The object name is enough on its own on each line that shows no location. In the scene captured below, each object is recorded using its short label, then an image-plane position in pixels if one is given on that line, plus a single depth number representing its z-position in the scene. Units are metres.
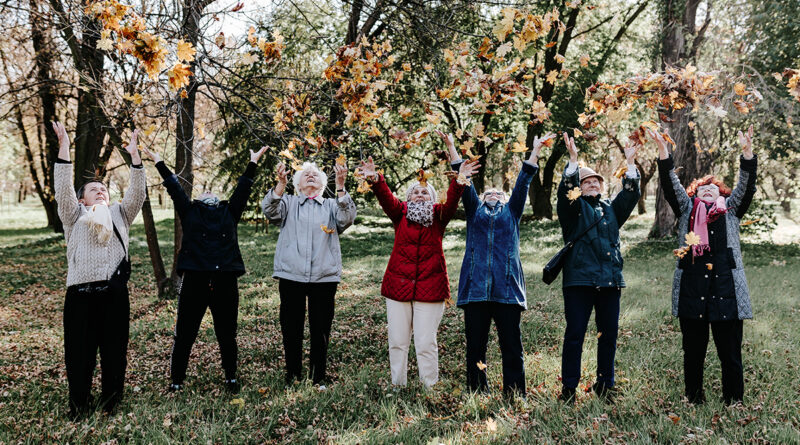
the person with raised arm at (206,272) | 4.90
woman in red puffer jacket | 4.95
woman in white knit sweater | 4.26
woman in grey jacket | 5.07
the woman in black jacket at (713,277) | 4.40
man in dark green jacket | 4.60
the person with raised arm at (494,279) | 4.68
